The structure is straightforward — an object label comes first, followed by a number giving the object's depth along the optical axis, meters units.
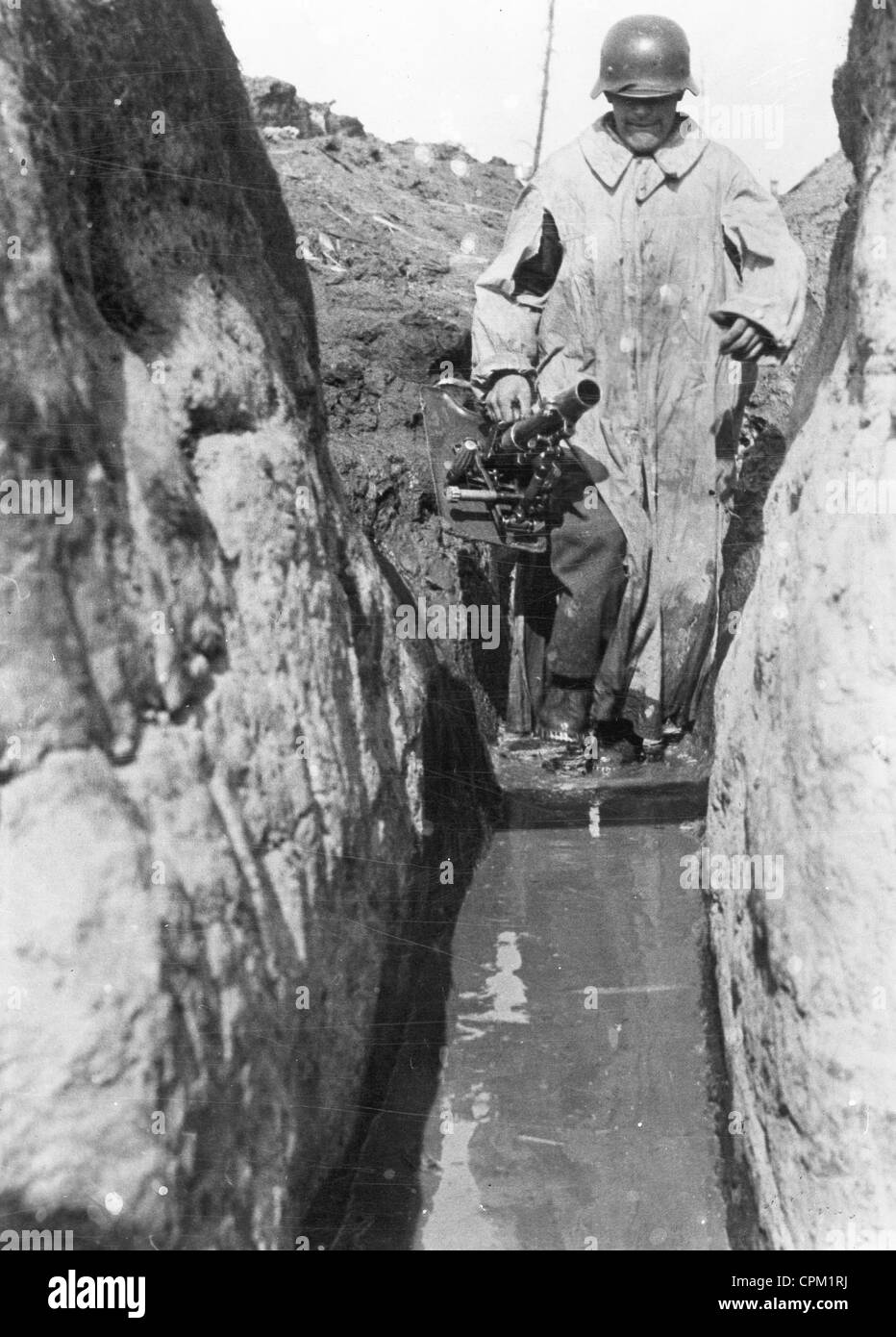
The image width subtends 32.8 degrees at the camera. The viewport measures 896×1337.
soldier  4.44
